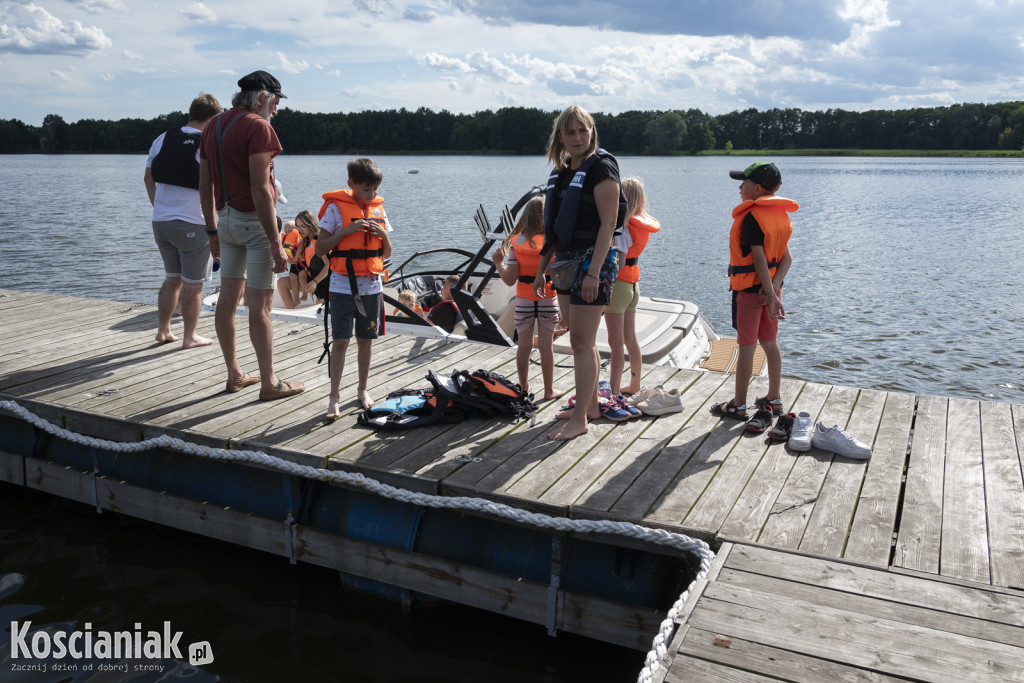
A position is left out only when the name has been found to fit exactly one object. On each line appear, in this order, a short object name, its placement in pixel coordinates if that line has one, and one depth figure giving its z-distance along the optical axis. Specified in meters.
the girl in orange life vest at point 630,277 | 4.79
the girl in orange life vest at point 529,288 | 4.86
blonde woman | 3.88
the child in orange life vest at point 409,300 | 8.48
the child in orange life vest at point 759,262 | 4.45
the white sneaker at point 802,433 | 4.25
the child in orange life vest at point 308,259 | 7.96
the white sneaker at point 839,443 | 4.16
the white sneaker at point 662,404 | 4.81
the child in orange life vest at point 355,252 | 4.45
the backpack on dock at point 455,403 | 4.70
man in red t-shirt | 4.50
